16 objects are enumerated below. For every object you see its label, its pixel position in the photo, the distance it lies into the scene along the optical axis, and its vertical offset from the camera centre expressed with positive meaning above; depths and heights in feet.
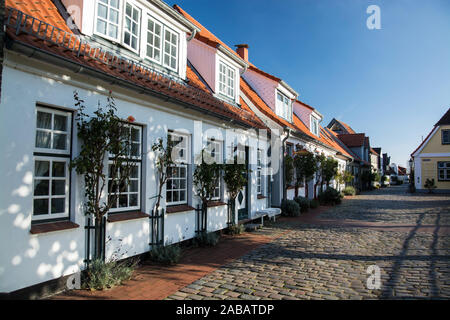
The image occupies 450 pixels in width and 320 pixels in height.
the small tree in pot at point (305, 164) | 49.32 +1.64
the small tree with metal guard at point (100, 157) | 16.24 +0.84
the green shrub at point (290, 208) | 44.24 -4.67
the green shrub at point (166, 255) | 20.17 -5.11
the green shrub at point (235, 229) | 30.94 -5.27
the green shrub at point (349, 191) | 88.63 -4.37
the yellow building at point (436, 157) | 97.19 +5.66
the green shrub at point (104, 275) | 15.60 -5.08
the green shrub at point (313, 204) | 53.80 -4.86
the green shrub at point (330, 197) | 60.85 -4.17
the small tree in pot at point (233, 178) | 29.50 -0.35
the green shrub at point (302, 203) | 49.06 -4.30
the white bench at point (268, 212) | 36.55 -4.40
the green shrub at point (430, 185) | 96.68 -2.81
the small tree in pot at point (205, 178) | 25.93 -0.32
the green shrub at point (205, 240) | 25.45 -5.20
